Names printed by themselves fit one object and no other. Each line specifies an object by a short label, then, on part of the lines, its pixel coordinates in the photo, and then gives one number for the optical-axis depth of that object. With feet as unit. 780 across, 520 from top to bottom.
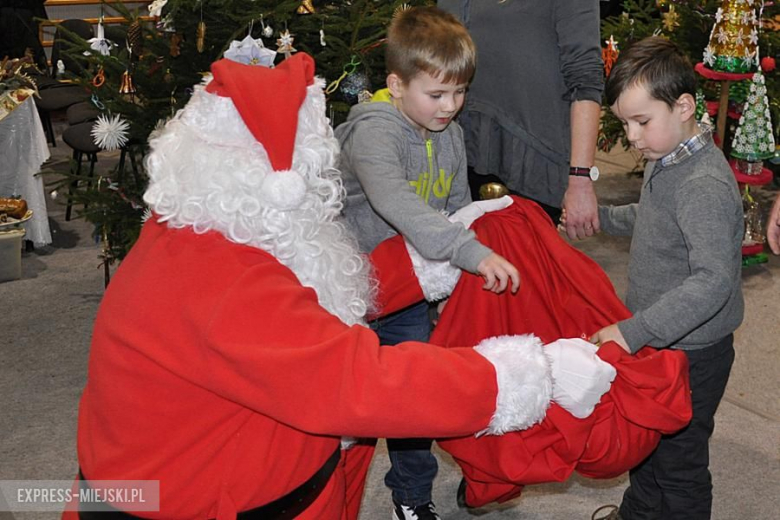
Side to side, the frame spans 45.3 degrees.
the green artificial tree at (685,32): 18.04
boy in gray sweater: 6.96
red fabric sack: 6.57
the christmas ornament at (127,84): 13.00
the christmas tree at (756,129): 15.85
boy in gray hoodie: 7.38
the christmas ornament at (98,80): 13.44
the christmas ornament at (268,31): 11.59
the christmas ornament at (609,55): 17.12
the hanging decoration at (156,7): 12.10
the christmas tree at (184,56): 12.23
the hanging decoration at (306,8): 12.30
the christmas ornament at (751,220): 16.93
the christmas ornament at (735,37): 15.55
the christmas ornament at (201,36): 11.82
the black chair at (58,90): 22.72
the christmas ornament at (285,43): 11.41
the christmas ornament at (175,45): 12.33
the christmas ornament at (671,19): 18.65
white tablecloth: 18.37
